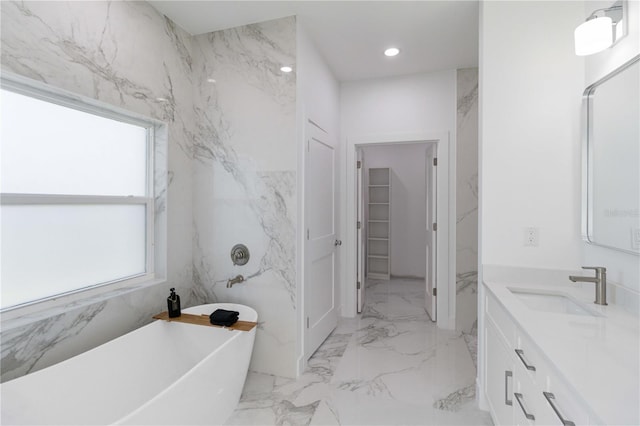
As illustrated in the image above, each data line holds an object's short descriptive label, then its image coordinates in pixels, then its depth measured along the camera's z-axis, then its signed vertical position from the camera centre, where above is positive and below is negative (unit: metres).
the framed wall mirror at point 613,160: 1.46 +0.27
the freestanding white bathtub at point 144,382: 1.39 -0.91
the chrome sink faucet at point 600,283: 1.52 -0.36
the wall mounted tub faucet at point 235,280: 2.48 -0.56
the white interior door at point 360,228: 3.78 -0.22
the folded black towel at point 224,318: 2.08 -0.72
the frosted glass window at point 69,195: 1.64 +0.10
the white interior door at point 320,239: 2.67 -0.27
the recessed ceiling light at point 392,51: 2.90 +1.52
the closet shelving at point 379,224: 5.76 -0.24
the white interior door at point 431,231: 3.51 -0.24
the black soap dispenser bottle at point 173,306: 2.18 -0.67
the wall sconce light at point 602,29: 1.56 +0.92
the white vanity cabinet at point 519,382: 0.92 -0.66
